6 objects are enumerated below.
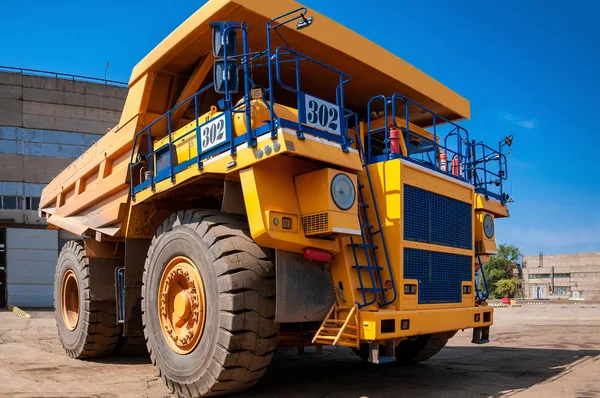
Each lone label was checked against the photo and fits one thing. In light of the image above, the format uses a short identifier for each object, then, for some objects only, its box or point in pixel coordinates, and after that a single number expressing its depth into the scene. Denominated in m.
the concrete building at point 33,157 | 23.25
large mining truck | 4.76
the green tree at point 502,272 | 55.91
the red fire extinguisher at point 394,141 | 5.70
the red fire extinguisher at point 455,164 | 7.12
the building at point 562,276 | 52.84
